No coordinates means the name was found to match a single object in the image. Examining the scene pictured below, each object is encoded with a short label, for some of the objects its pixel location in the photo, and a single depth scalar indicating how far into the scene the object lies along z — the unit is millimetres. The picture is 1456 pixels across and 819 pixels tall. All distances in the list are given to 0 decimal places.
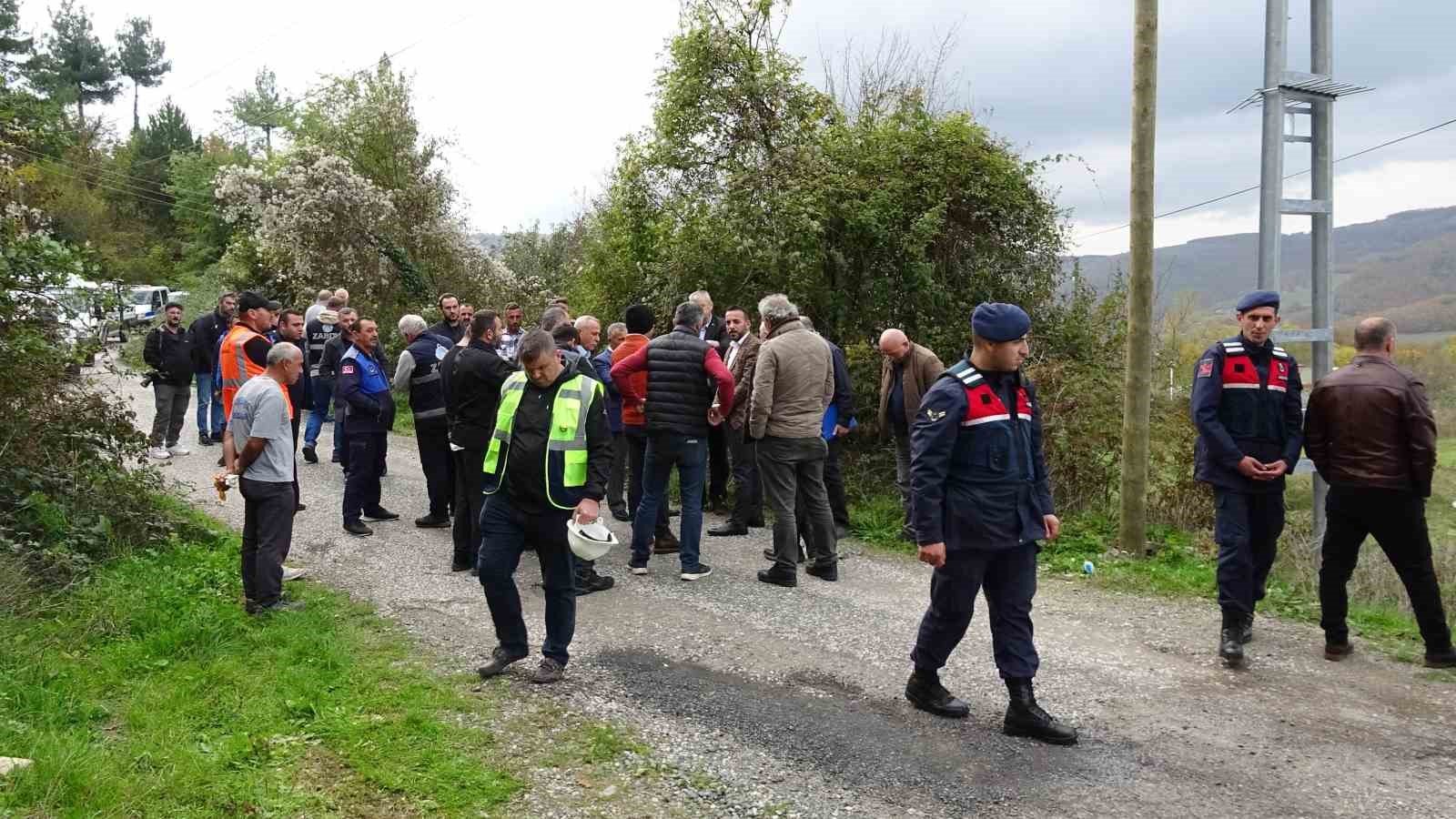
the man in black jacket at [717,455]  10188
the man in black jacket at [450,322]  9609
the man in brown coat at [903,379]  8852
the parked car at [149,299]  30891
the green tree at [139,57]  58562
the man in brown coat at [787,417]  7590
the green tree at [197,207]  40031
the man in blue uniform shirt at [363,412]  9016
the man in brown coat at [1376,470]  5723
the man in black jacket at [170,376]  12289
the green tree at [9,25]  27188
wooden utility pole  8078
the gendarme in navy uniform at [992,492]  4805
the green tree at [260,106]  57938
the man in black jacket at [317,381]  12188
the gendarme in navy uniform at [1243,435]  5926
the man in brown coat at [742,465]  9148
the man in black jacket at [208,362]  12820
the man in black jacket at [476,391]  7352
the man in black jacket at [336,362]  9695
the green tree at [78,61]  53947
